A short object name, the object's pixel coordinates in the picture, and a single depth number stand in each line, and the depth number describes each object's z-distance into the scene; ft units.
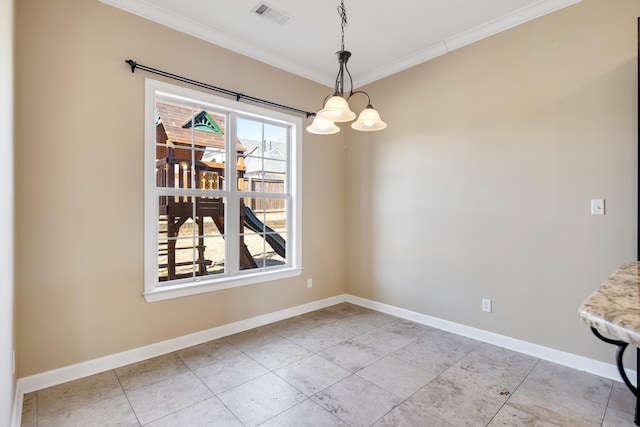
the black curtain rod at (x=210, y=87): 8.44
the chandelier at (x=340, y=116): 6.84
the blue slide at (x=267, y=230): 11.37
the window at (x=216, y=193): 9.18
